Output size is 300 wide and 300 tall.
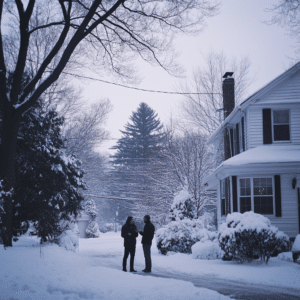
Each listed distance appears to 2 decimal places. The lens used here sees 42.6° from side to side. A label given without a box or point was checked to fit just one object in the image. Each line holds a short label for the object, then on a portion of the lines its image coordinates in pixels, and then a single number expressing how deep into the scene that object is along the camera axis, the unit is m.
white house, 16.80
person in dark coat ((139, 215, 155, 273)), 11.04
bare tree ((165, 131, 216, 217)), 26.40
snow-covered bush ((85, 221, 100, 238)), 41.91
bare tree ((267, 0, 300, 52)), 11.43
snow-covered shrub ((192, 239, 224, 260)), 14.04
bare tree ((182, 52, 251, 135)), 33.62
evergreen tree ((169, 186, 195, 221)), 19.47
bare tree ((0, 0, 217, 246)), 13.06
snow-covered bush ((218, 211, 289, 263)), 11.79
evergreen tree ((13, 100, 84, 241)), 15.39
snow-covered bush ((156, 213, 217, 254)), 16.34
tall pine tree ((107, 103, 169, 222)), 56.37
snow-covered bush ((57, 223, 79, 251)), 15.61
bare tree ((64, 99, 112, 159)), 29.43
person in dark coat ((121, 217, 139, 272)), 11.19
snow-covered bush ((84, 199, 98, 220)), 43.94
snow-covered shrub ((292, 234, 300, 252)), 13.09
